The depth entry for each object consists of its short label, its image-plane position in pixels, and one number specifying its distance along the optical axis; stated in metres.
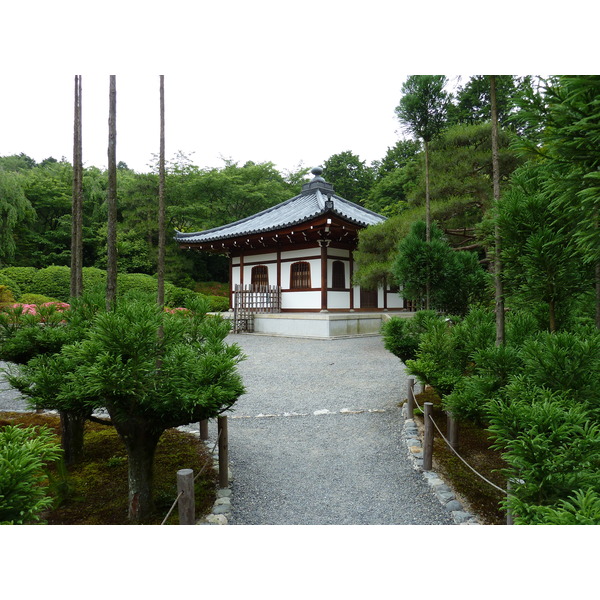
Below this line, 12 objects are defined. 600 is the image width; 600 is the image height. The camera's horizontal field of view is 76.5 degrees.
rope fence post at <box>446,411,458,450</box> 2.71
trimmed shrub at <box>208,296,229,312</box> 12.09
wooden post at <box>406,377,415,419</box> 3.53
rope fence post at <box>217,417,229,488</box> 2.36
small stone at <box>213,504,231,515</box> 2.08
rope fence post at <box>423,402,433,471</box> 2.54
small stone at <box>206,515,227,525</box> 1.96
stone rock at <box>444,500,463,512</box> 2.08
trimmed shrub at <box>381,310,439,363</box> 3.66
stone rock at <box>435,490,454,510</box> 2.16
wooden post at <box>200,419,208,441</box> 3.09
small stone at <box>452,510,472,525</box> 1.98
